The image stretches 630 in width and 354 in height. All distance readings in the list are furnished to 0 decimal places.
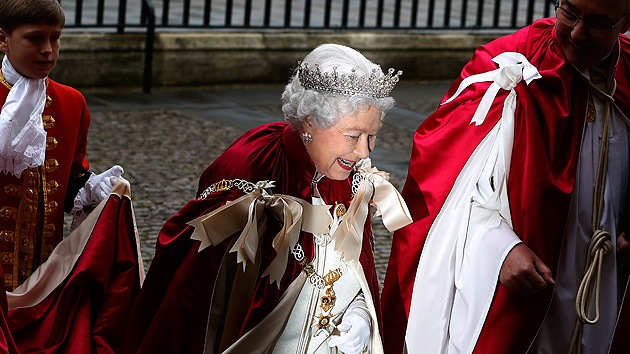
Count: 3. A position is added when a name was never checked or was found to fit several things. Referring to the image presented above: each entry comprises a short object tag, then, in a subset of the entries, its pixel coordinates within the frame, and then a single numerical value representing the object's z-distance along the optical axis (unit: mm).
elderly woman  6457
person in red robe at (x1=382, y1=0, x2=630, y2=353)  7566
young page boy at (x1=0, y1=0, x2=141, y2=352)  7879
